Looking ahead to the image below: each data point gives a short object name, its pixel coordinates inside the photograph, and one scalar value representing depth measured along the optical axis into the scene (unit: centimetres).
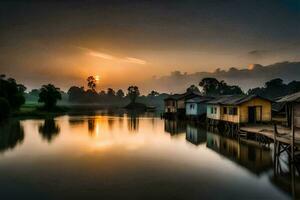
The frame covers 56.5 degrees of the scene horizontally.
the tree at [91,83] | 17400
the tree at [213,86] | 11674
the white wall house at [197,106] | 5644
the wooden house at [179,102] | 6838
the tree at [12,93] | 6569
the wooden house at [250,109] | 3522
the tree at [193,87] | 14390
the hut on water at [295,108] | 1867
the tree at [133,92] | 14739
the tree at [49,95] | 8738
